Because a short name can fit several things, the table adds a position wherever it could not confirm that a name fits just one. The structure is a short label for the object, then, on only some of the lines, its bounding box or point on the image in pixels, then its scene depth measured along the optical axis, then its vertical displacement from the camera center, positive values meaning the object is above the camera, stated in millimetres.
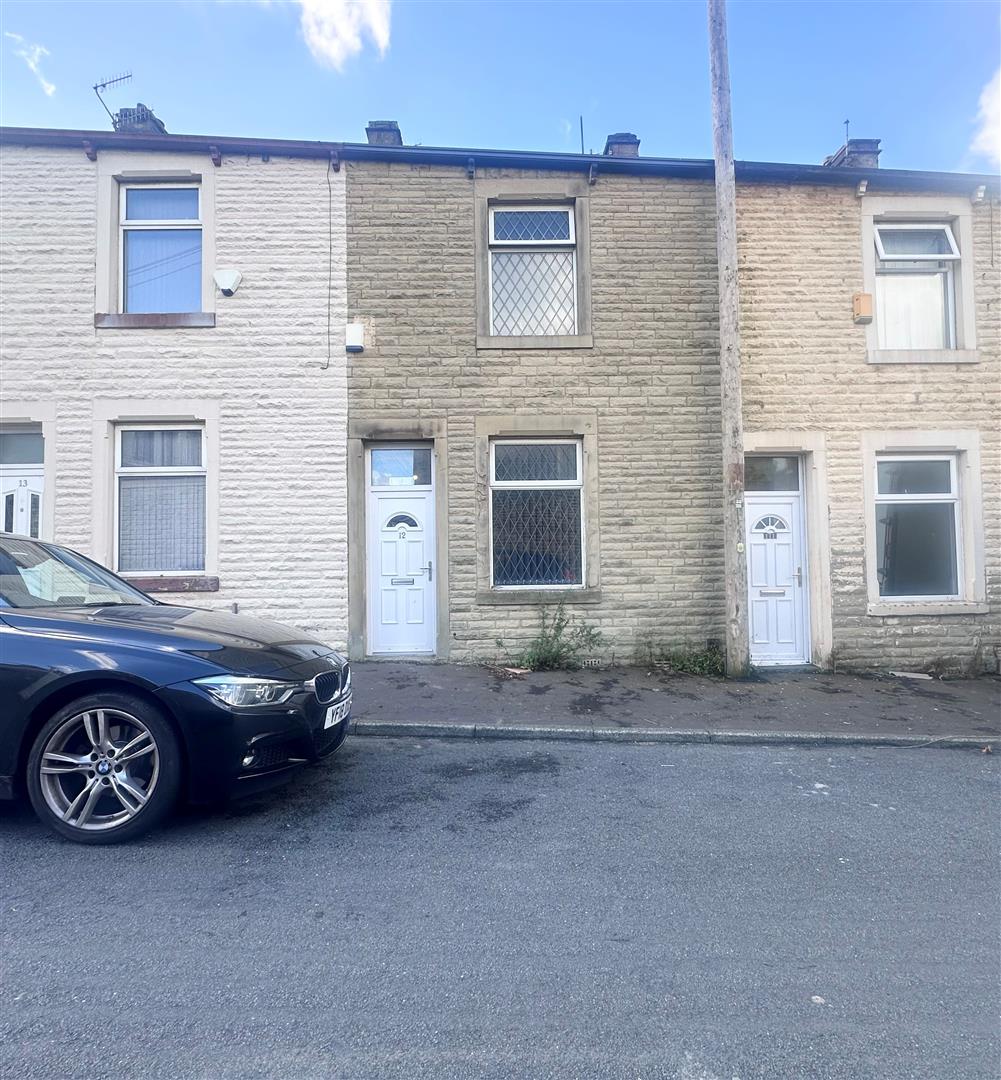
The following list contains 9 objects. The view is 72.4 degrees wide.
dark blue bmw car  3424 -782
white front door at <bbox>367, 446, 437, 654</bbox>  8273 +5
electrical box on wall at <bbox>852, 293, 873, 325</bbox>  8375 +3125
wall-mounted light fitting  8086 +3420
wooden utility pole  7621 +2230
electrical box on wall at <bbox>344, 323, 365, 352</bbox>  8195 +2739
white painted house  8094 +2245
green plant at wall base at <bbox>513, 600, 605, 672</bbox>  7938 -931
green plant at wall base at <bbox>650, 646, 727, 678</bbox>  7825 -1136
